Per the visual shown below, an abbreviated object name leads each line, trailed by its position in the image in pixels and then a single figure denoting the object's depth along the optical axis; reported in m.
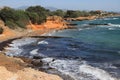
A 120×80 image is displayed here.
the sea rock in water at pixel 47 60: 17.13
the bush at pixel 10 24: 36.90
